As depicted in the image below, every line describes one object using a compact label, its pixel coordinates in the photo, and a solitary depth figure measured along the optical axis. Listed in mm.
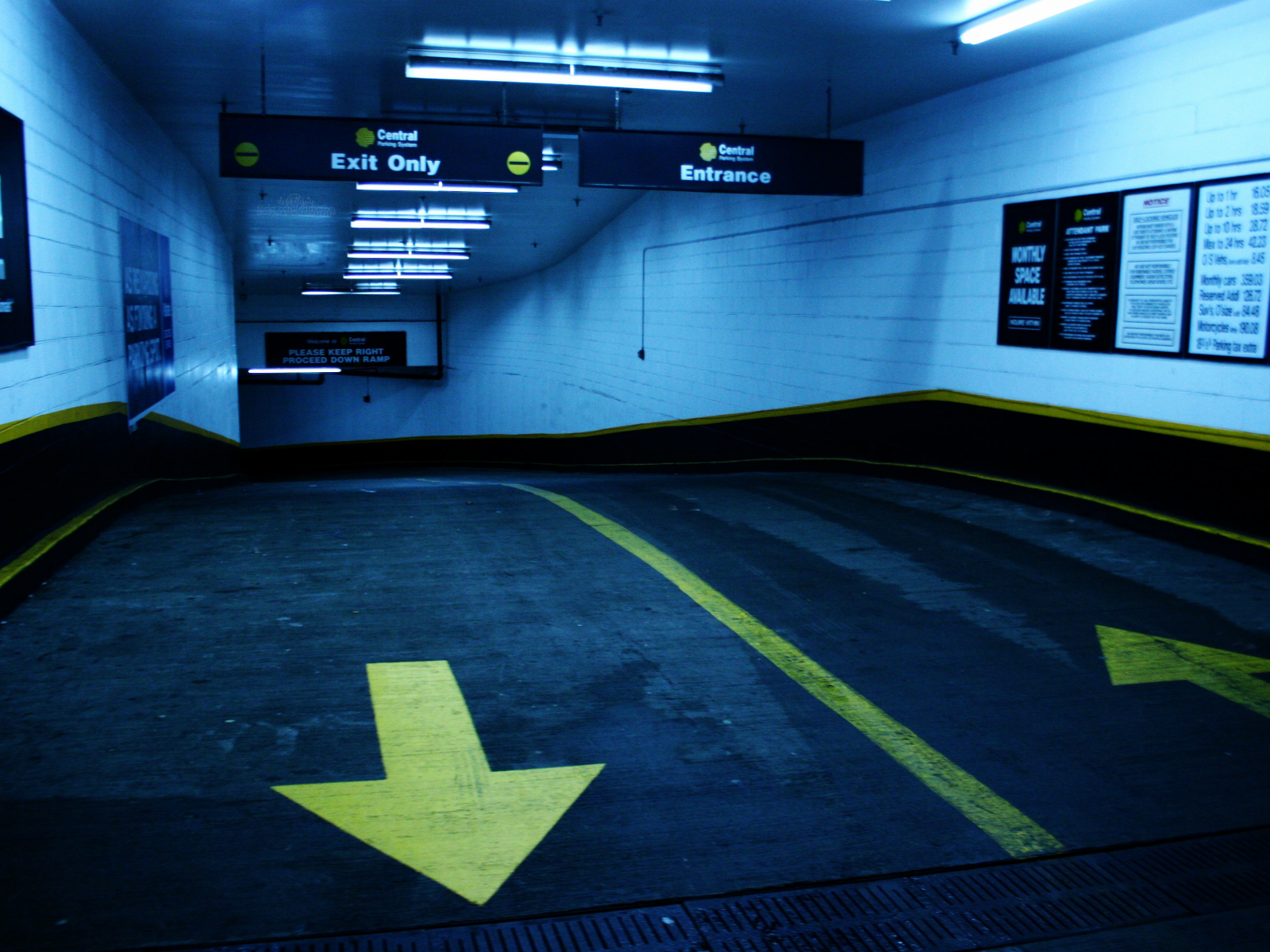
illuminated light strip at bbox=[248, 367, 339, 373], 29578
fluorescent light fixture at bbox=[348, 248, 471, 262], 21672
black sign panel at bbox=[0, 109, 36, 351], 5504
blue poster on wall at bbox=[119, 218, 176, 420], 9117
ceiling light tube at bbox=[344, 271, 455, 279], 25156
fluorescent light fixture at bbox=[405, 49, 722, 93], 8023
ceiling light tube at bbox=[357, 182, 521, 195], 8727
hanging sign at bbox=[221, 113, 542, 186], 8289
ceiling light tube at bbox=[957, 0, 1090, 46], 6543
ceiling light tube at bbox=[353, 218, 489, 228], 16719
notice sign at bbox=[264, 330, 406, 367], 29641
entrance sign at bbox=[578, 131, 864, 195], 8797
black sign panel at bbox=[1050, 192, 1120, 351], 7617
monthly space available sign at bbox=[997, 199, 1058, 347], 8211
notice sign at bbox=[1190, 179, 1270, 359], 6480
